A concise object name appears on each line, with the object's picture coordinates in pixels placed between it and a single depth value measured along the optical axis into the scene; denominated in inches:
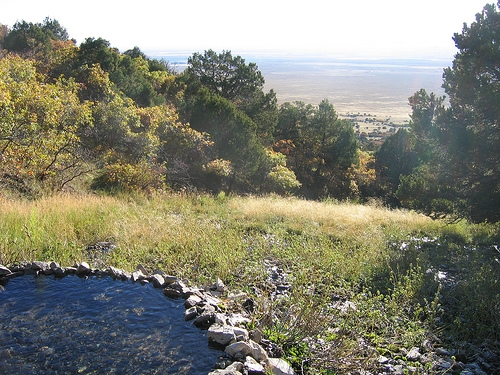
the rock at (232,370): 144.4
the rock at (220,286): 225.5
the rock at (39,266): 227.6
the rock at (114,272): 227.9
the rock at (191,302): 199.2
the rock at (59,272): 226.5
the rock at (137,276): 225.0
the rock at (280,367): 150.9
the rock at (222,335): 167.0
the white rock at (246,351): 155.4
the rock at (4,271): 219.1
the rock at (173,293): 210.7
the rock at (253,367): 146.3
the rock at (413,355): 176.6
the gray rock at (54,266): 227.5
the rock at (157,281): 220.2
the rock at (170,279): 224.2
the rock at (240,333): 165.9
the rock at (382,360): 172.4
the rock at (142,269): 237.1
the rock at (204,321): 184.1
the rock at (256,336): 169.0
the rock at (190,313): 189.5
